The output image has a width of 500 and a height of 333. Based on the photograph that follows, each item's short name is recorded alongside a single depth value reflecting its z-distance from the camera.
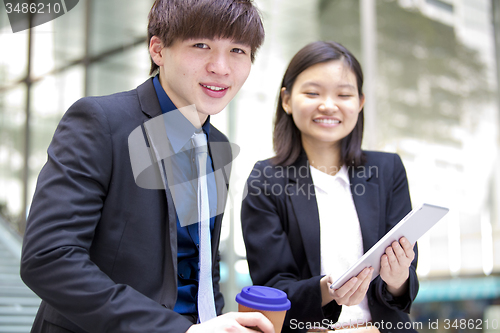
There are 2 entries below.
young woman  1.45
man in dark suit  0.90
